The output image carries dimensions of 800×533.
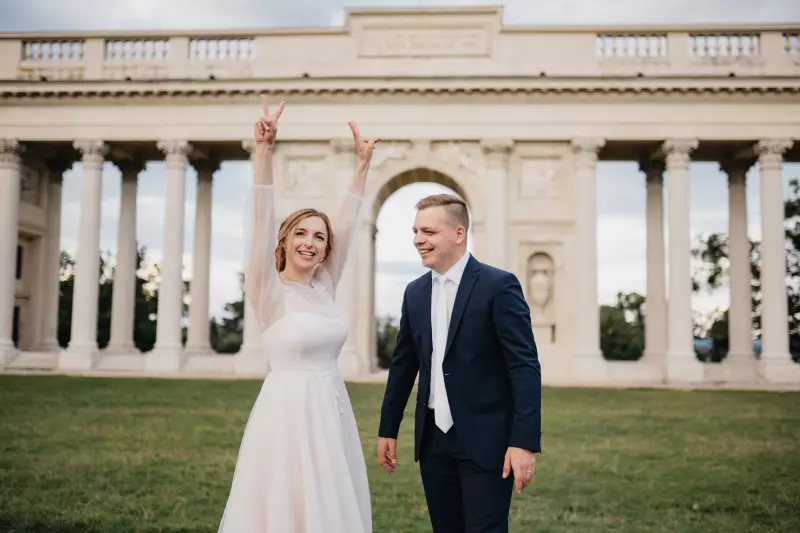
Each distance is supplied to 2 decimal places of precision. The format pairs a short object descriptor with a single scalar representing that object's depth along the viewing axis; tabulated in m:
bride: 5.84
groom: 5.34
